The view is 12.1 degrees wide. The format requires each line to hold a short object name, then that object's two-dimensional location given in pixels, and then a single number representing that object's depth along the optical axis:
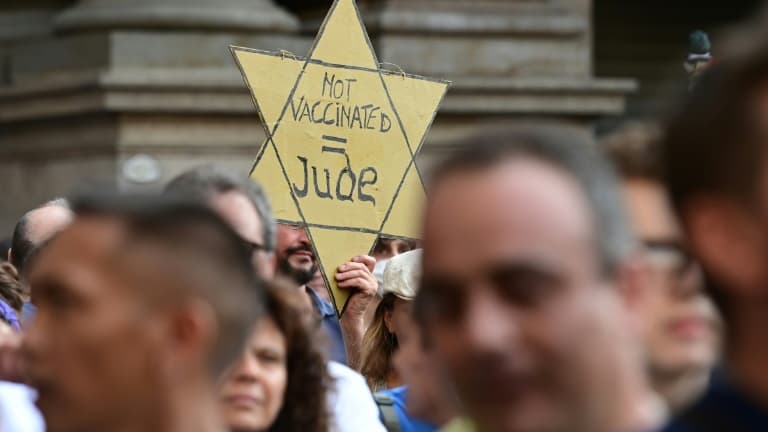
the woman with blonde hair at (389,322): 10.56
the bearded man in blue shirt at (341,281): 11.39
